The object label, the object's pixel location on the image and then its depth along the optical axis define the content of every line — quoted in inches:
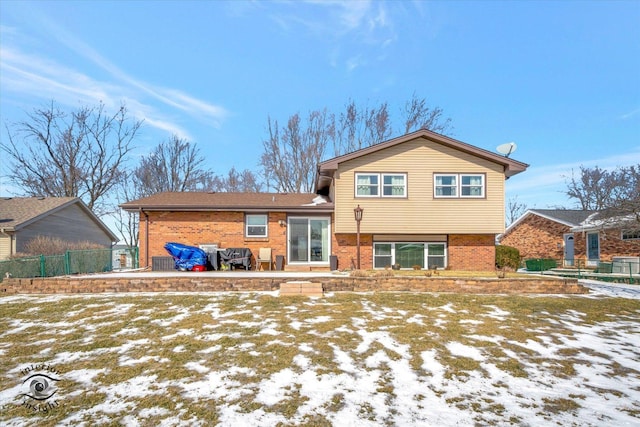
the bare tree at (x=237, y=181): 1360.9
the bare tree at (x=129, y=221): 1348.5
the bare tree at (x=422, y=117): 1090.7
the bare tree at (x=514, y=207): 1932.8
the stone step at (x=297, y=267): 541.9
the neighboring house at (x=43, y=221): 658.2
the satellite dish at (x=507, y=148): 577.6
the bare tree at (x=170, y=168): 1321.4
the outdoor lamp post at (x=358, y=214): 507.8
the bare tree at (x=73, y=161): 1085.1
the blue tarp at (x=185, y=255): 487.2
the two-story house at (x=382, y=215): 540.7
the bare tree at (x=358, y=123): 1128.2
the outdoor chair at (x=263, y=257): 539.5
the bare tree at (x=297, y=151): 1130.7
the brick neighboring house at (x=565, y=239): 745.6
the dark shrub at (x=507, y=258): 626.8
